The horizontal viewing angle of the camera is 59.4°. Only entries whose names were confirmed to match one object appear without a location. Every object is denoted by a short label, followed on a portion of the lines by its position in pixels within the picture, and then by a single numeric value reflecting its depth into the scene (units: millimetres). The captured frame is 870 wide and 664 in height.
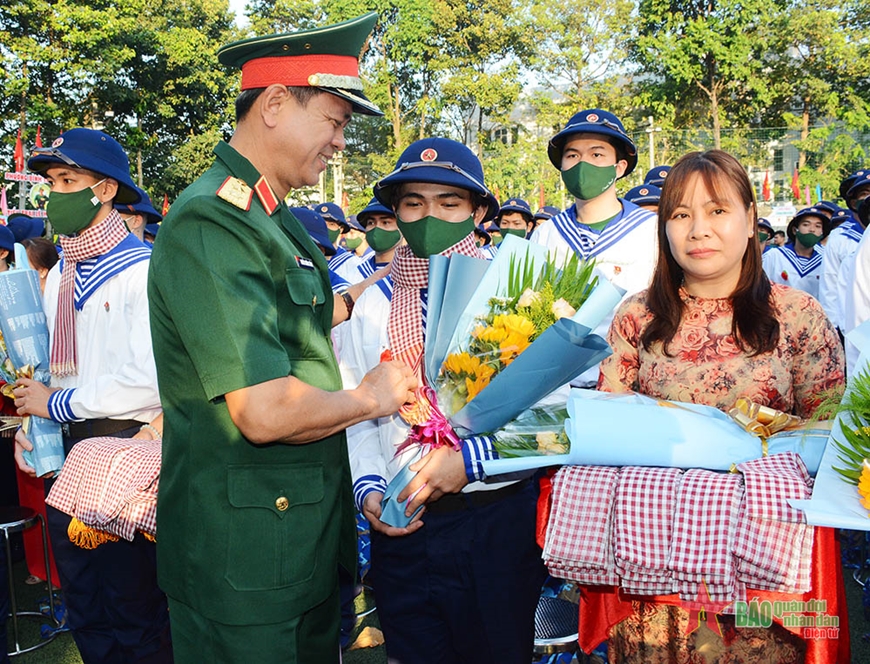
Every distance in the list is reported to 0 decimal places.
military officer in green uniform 1845
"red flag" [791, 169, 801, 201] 26938
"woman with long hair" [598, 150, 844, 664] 2219
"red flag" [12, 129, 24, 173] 15834
